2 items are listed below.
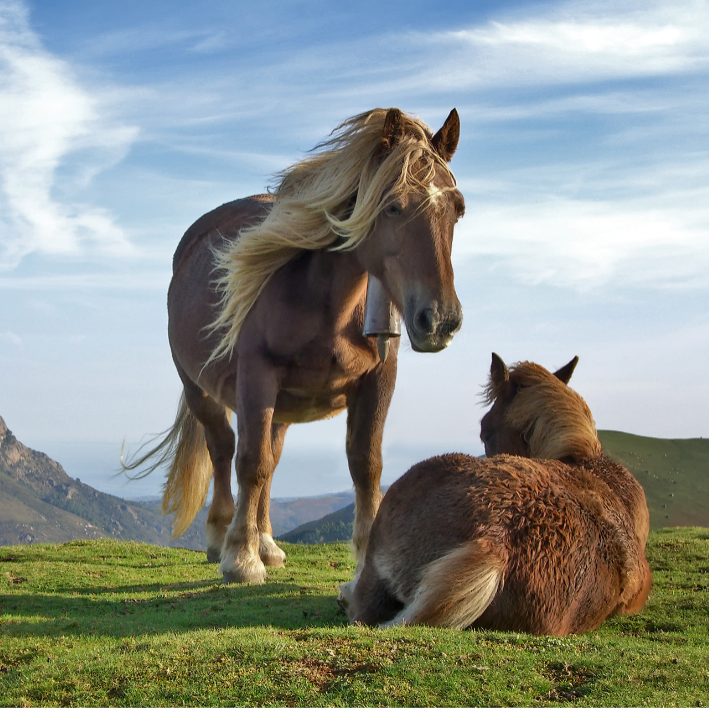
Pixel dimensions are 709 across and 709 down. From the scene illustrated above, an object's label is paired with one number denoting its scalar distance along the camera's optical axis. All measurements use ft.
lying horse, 16.49
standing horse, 21.56
